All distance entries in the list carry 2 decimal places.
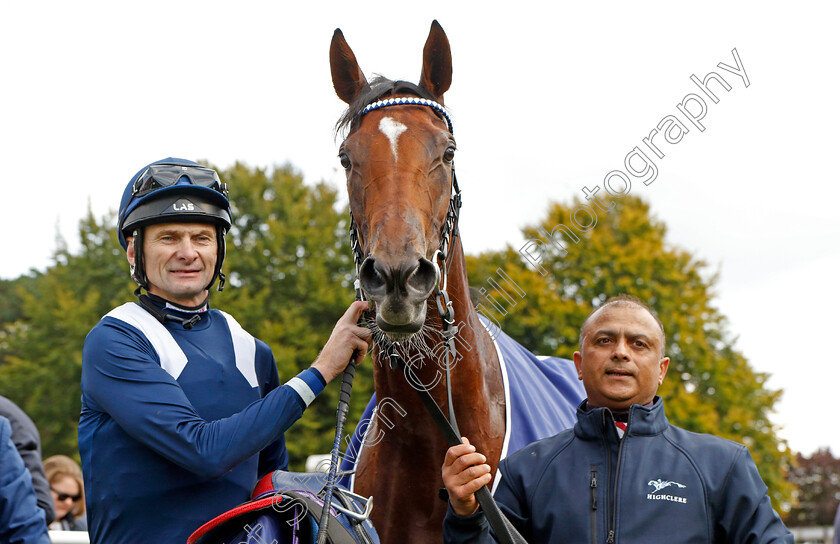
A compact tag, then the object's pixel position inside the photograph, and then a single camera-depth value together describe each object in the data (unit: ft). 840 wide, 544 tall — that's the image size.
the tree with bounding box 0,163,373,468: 61.11
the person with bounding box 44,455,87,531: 22.24
